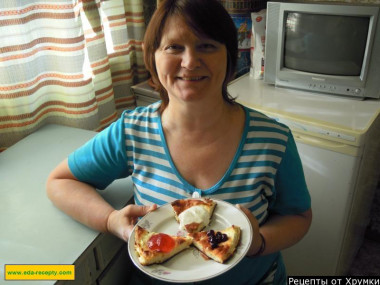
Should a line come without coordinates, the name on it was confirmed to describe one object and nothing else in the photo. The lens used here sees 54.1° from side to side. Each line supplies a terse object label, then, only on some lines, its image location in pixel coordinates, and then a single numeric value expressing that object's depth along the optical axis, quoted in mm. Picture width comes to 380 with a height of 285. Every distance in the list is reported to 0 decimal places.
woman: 880
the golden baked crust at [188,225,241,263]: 764
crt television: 1438
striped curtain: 1207
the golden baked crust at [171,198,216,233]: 850
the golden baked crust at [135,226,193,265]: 771
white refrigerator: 1355
